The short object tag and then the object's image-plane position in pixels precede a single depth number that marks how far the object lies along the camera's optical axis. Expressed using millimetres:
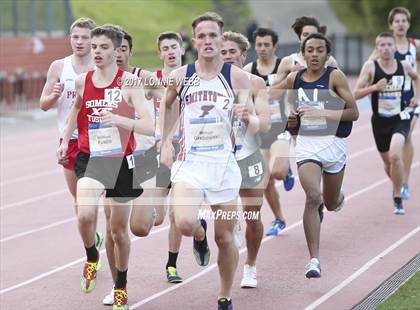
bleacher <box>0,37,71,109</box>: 28000
